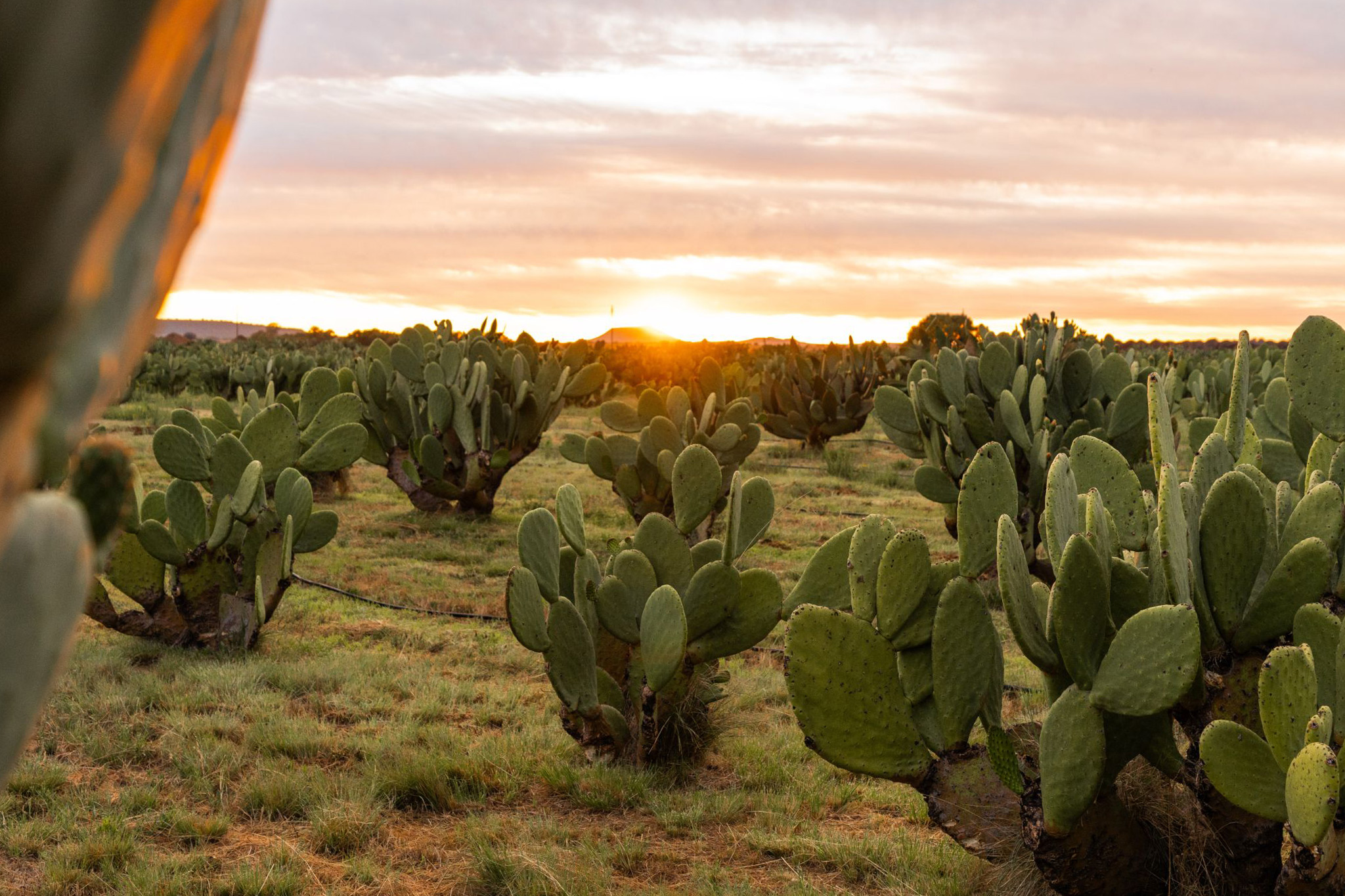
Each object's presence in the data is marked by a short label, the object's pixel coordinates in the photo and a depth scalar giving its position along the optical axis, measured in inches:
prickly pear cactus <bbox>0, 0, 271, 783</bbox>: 15.6
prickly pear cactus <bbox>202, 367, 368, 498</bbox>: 218.1
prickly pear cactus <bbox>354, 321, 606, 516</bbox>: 333.1
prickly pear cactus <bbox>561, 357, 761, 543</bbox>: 301.9
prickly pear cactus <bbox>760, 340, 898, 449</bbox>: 554.6
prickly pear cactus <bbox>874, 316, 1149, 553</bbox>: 265.4
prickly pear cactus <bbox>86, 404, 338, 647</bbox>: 197.6
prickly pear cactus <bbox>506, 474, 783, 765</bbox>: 147.3
